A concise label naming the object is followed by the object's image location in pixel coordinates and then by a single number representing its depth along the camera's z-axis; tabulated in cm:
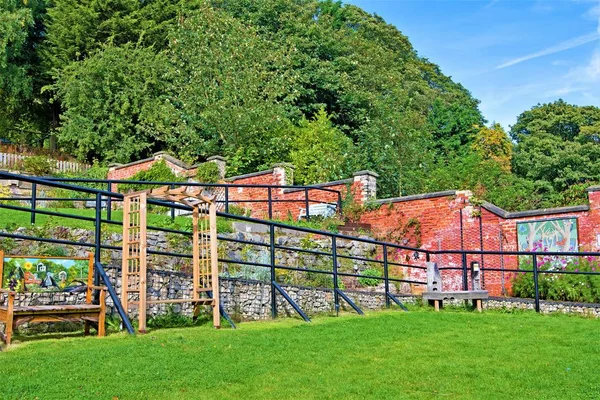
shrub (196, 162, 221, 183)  2161
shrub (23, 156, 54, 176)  2498
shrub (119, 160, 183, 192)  2206
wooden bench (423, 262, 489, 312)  1184
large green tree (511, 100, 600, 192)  3647
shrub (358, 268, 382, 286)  1517
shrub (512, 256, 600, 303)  1449
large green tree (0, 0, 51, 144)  2845
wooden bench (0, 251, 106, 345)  598
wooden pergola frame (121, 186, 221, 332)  718
